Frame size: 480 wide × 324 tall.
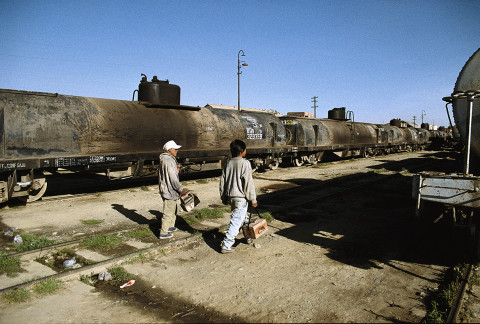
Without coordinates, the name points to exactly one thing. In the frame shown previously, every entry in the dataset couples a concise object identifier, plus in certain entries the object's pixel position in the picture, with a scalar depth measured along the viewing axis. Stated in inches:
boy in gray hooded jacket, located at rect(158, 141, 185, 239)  234.7
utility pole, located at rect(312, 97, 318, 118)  2489.7
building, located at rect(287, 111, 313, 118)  1300.1
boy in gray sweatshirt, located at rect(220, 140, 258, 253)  208.1
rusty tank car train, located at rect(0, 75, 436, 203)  329.7
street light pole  1180.1
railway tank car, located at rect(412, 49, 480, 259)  169.9
